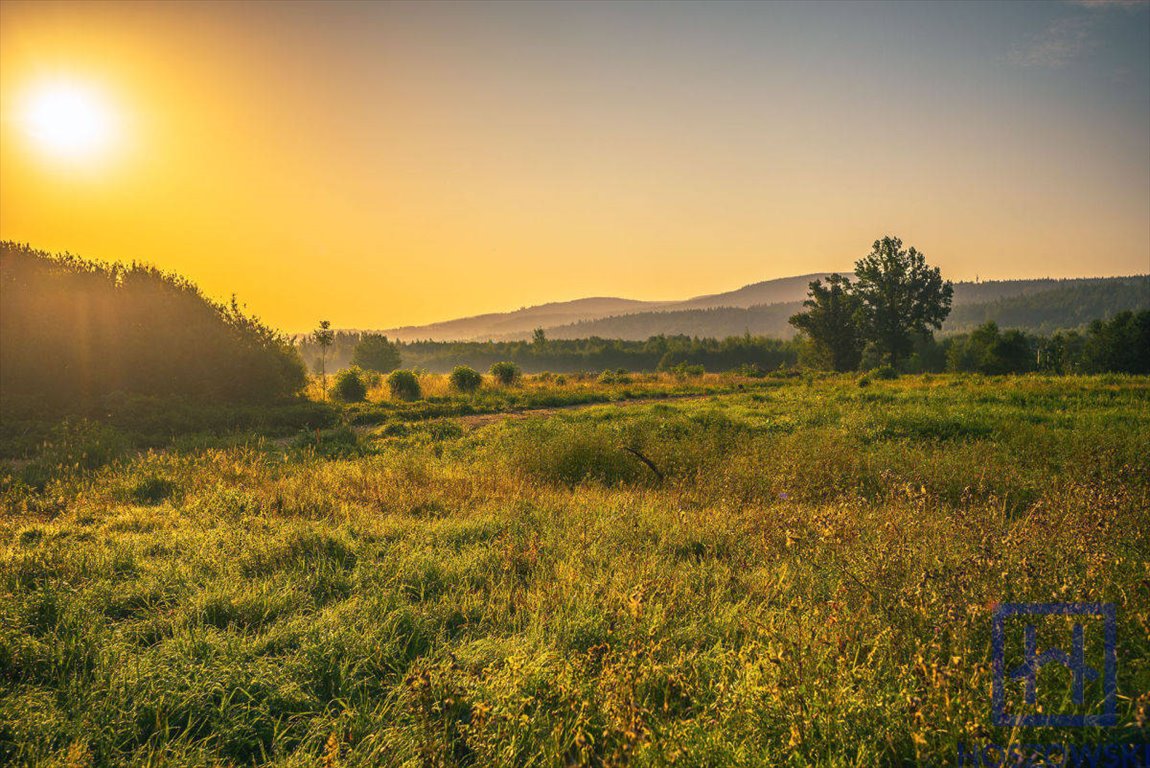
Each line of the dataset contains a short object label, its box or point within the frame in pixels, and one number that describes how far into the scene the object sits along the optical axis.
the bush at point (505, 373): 38.75
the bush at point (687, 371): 49.34
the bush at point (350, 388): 29.61
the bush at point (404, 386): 31.58
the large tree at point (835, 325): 57.00
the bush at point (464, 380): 34.47
